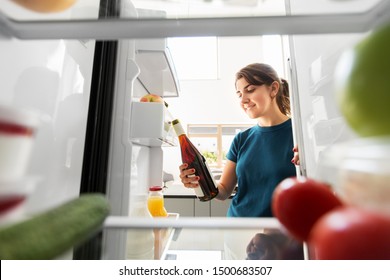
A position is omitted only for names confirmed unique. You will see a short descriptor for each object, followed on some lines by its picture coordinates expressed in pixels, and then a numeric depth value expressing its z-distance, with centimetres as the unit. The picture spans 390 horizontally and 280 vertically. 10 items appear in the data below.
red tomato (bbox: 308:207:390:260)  14
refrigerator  30
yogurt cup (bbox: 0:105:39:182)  18
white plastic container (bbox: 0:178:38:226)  18
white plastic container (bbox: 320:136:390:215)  15
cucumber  15
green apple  18
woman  82
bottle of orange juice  82
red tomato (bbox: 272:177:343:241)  24
